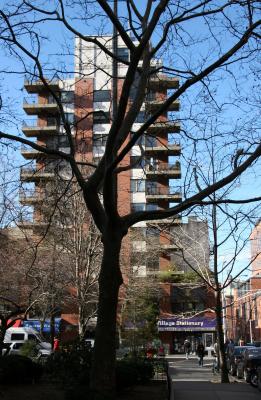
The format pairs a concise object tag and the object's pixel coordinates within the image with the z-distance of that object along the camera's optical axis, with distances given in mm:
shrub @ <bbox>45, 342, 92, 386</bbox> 13023
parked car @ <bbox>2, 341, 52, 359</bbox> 34234
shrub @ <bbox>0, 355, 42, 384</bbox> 15057
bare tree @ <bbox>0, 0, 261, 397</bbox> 11086
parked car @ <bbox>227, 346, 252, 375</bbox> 29875
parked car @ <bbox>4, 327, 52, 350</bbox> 43244
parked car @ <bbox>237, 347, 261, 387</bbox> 23062
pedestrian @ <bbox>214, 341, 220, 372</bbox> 31516
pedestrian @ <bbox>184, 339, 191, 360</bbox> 53047
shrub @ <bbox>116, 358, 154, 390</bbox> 13984
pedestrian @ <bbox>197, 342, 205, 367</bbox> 40381
